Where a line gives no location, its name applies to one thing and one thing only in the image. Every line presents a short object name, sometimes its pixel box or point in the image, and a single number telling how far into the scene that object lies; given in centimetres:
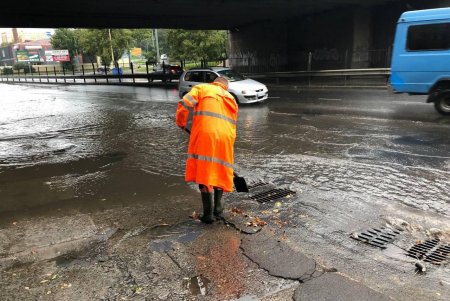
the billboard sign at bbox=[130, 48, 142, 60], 8631
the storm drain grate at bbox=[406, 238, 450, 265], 377
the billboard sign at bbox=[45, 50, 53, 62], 9012
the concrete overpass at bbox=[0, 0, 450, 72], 1952
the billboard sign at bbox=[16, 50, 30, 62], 8494
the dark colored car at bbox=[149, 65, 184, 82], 3052
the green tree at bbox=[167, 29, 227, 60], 3928
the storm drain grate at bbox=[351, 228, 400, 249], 412
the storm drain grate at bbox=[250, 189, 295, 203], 544
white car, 1500
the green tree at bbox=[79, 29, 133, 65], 4981
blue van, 1087
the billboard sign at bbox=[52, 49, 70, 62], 7044
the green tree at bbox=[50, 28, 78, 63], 7893
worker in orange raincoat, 423
